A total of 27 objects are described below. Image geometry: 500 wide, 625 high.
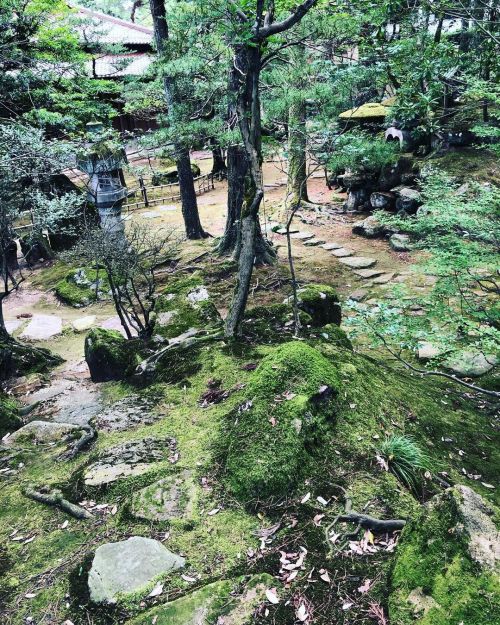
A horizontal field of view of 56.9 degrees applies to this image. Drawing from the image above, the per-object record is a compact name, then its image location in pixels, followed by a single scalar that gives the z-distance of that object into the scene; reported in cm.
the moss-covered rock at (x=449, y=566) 192
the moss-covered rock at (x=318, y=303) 678
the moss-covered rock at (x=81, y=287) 1140
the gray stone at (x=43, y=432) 507
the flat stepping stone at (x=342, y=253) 1175
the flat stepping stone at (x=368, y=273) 1037
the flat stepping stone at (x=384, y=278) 1005
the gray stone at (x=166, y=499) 321
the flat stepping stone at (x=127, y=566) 262
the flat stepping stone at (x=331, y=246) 1227
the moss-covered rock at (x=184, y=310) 683
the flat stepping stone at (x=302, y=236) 1328
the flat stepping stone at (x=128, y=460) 380
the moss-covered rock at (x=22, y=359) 764
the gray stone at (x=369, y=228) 1260
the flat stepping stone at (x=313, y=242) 1273
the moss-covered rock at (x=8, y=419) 537
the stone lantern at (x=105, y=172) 1077
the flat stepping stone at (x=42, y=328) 987
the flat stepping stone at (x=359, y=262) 1095
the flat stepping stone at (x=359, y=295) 935
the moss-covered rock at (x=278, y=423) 321
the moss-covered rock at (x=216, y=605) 234
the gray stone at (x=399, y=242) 1145
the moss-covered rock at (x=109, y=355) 671
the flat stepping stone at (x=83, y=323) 1016
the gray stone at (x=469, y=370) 661
